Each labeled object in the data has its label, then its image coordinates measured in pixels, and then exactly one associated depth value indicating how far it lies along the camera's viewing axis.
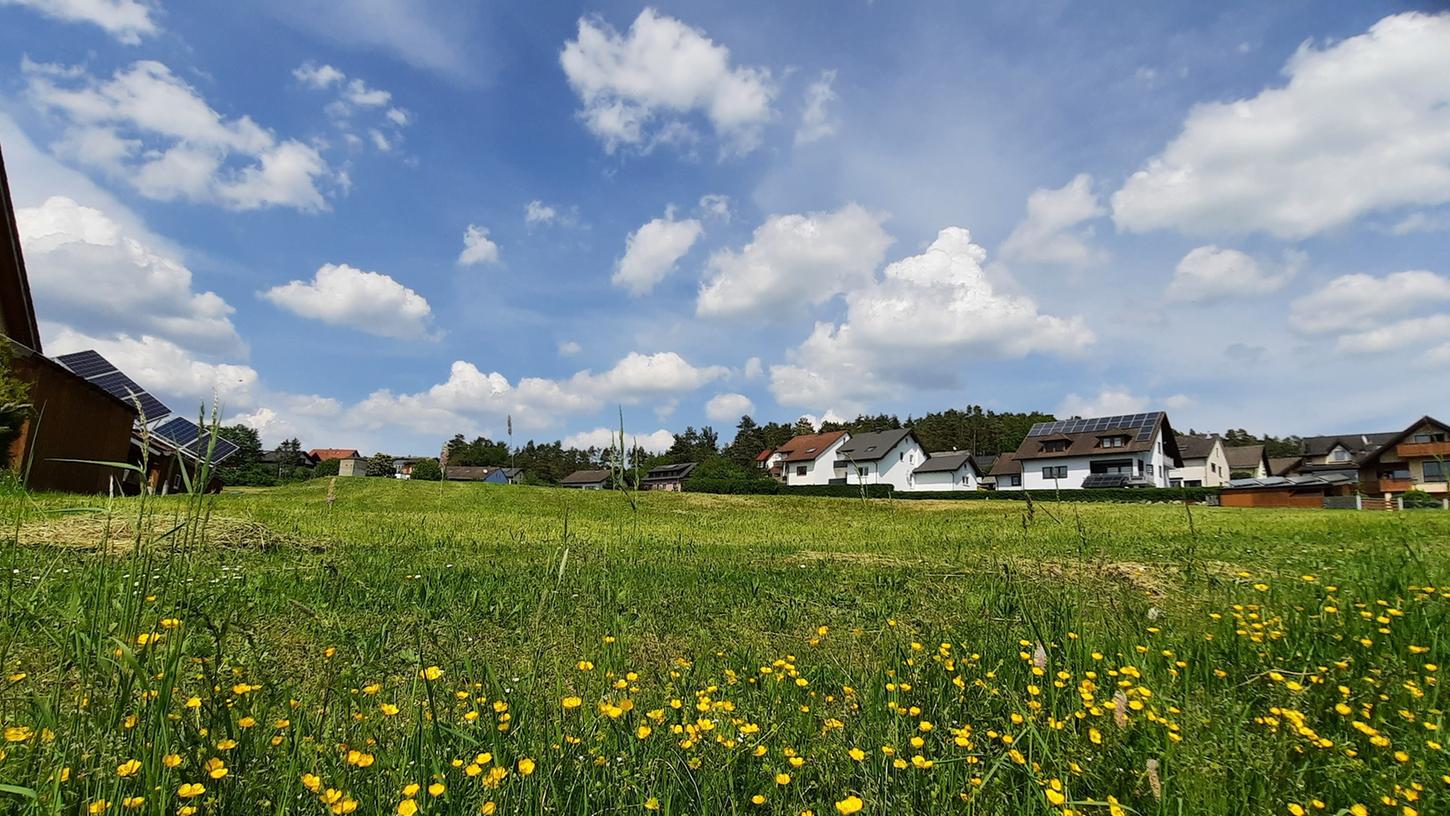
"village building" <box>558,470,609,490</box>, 111.09
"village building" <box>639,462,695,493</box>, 100.80
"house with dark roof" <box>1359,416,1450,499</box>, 54.97
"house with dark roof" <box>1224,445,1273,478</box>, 83.06
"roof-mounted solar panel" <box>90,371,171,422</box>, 20.06
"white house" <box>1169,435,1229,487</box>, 69.62
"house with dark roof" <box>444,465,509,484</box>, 111.04
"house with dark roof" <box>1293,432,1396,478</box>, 88.06
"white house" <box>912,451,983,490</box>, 72.38
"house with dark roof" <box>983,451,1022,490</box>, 68.94
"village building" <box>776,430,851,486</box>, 78.60
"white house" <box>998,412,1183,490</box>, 58.78
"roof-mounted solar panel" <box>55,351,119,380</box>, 20.95
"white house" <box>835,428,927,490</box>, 71.38
